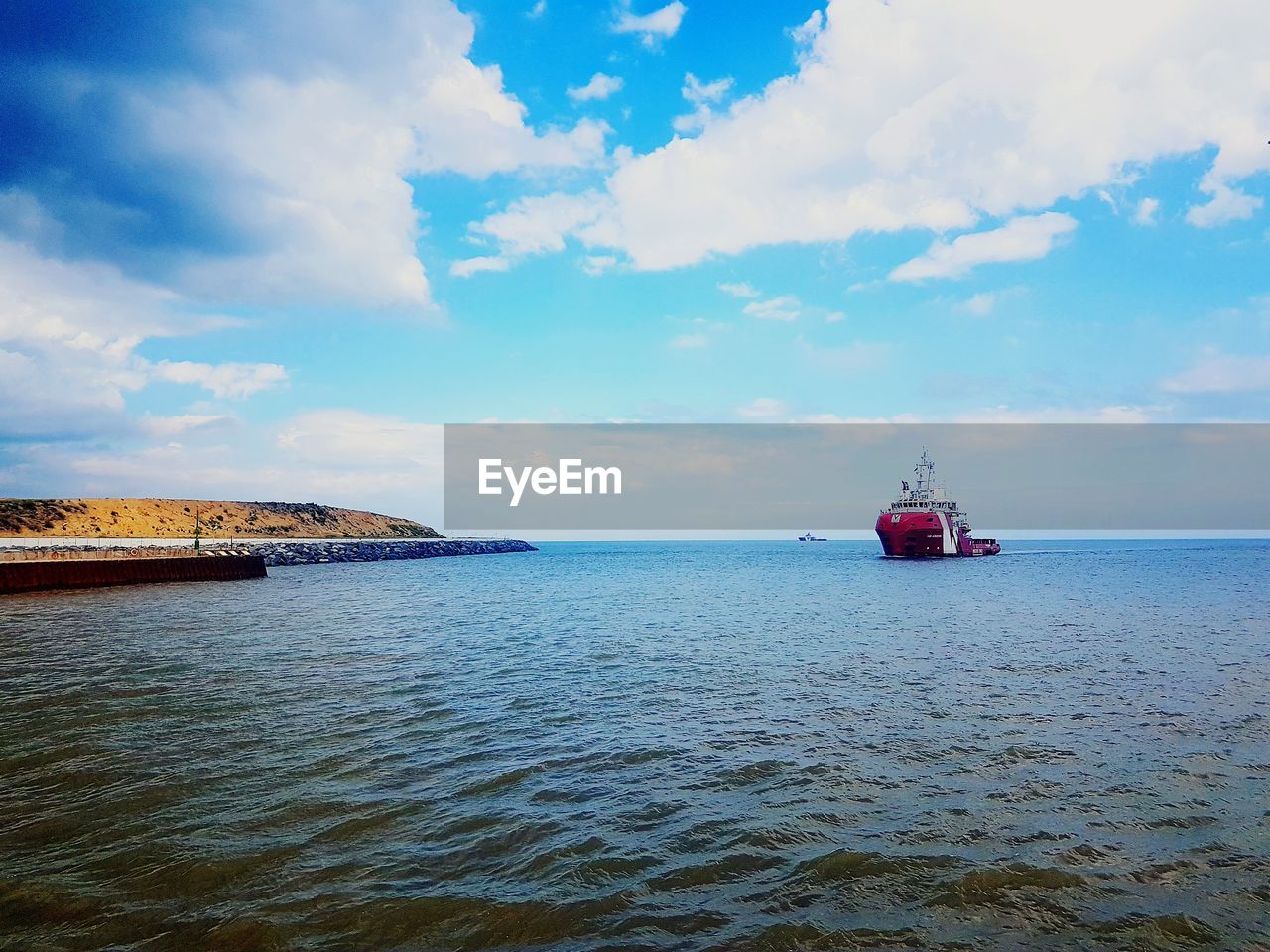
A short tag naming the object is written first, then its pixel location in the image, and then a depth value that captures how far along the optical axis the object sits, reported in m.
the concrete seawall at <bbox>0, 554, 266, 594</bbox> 46.22
